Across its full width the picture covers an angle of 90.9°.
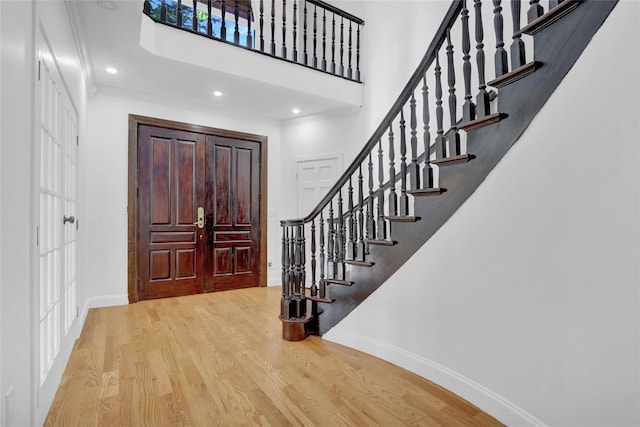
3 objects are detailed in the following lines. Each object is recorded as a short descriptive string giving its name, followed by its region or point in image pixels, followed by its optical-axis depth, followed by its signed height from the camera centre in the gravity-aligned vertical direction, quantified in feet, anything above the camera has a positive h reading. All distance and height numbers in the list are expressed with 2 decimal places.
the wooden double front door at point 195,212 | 12.42 +0.33
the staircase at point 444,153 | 4.55 +1.21
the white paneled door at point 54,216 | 5.27 +0.11
